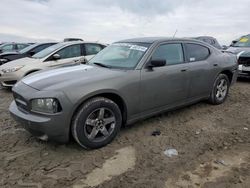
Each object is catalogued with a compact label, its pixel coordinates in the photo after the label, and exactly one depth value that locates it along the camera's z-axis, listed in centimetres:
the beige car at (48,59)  525
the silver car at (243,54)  588
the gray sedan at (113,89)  240
